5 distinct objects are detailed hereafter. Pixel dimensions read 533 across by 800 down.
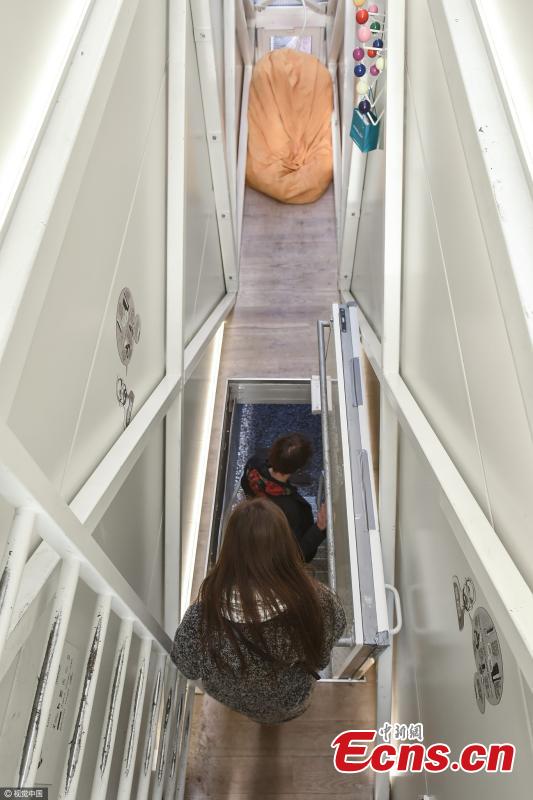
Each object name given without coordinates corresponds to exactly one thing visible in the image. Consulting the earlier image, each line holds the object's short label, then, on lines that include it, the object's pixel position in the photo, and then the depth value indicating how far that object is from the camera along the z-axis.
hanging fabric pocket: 2.74
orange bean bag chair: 4.91
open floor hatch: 1.92
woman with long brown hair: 1.67
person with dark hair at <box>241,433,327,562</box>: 2.67
